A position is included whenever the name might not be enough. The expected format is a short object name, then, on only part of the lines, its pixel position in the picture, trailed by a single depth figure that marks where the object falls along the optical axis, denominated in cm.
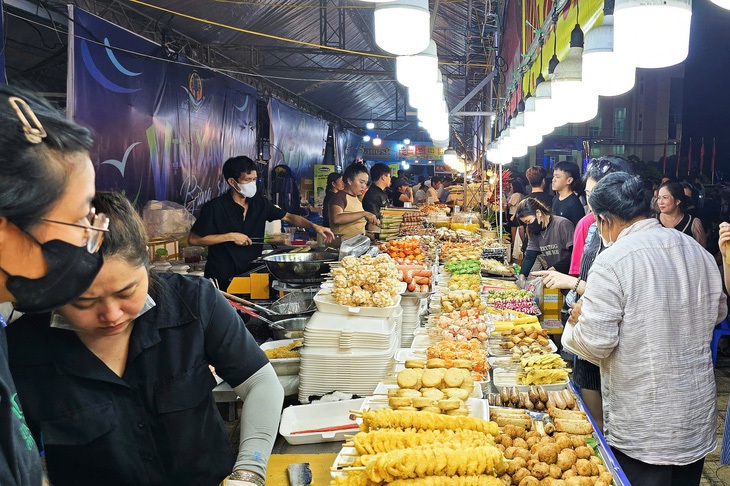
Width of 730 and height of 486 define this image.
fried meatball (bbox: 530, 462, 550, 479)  239
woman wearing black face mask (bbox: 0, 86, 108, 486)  102
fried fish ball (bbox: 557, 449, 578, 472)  246
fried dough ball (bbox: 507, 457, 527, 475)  240
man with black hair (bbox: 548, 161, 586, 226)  741
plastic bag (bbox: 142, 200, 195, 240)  921
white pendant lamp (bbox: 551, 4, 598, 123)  332
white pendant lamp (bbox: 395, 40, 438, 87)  471
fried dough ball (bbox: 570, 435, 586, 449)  262
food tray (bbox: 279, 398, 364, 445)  287
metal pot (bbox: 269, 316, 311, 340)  379
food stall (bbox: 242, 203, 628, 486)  232
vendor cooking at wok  626
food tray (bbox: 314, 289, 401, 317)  350
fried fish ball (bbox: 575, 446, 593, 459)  254
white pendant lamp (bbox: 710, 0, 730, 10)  142
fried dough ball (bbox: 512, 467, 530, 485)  236
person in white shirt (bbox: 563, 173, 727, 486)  313
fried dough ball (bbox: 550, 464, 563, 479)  239
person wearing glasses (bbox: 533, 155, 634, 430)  443
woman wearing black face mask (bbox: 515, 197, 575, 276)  718
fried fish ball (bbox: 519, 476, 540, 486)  232
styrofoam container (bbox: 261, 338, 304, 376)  342
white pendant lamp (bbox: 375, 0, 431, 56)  295
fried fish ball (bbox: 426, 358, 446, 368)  334
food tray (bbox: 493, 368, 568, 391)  344
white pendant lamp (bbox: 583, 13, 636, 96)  271
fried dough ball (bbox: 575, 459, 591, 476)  242
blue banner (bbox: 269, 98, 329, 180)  1717
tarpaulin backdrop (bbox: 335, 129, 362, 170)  2963
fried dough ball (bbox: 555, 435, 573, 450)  260
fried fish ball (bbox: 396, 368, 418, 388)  298
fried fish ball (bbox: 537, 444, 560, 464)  249
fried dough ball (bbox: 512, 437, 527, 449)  260
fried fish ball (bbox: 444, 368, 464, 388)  298
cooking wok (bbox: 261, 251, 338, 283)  465
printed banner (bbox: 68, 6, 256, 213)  725
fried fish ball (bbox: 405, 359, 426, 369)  331
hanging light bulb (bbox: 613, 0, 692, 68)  178
